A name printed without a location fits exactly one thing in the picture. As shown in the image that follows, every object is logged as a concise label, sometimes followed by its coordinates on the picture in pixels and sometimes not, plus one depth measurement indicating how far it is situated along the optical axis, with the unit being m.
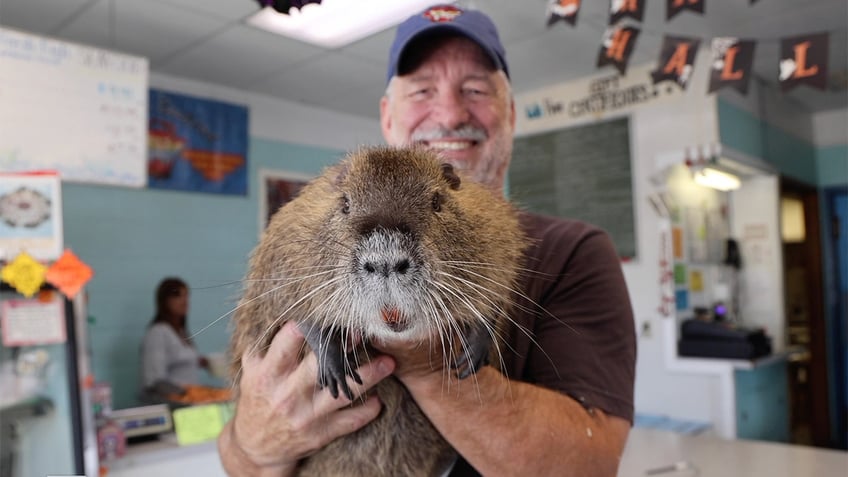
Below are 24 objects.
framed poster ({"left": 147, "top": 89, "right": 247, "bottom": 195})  5.39
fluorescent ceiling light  3.89
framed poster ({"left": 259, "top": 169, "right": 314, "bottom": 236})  6.23
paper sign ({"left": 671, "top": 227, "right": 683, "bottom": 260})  4.75
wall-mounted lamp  5.05
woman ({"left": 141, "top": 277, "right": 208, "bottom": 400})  4.62
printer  4.50
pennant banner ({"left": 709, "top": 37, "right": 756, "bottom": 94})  3.21
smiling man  1.02
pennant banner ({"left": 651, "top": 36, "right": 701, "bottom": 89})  3.40
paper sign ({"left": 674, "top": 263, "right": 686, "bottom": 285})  4.75
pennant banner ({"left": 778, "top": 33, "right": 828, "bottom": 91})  2.93
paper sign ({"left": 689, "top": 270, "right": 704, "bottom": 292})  4.96
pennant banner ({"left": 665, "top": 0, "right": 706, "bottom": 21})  2.75
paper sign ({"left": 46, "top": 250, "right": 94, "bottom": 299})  2.20
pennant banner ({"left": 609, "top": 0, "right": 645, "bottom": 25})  2.92
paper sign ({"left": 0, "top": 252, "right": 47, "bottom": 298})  2.13
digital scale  2.67
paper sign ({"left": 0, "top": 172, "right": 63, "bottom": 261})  2.13
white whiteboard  2.30
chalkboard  5.32
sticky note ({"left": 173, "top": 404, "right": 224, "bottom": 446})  2.80
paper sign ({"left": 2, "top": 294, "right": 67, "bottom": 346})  2.19
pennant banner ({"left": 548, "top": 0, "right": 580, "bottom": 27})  3.06
